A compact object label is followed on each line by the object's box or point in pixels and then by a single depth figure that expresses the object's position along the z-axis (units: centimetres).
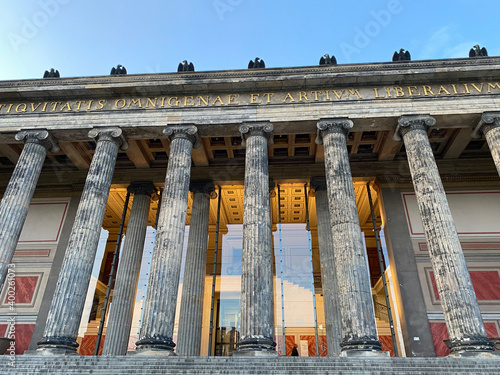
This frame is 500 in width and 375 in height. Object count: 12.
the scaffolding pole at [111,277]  1744
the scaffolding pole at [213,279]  1738
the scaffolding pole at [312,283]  1678
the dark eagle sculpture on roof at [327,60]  1689
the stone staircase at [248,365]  998
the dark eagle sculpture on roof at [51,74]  1775
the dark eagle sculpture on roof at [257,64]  1727
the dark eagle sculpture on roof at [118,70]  1752
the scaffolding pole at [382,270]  1678
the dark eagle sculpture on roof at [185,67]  1739
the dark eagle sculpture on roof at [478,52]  1637
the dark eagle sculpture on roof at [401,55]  1667
